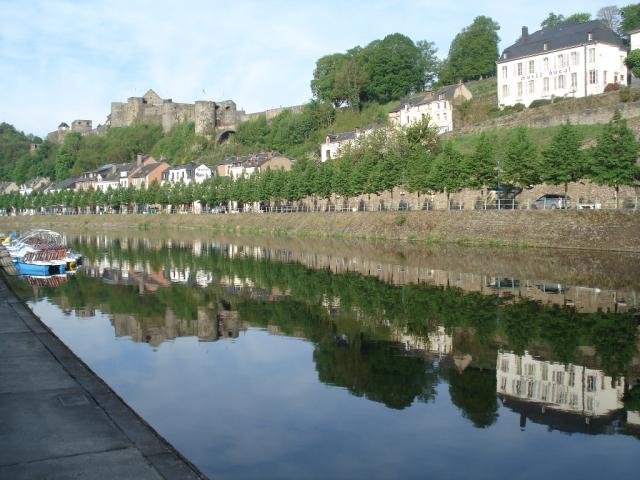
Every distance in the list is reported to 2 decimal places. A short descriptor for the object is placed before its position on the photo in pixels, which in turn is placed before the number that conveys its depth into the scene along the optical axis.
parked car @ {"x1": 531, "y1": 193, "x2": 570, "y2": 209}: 57.59
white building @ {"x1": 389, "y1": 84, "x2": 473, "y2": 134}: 93.31
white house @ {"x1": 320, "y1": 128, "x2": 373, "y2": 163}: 105.50
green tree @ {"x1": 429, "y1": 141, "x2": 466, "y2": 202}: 62.00
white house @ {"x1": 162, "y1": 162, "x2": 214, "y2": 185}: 129.38
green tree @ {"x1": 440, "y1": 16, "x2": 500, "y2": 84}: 116.69
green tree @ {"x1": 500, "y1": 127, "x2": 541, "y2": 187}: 55.38
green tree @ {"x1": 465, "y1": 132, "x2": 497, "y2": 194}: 59.22
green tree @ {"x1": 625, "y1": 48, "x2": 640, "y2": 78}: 71.88
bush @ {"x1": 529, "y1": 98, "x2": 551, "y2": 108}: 76.19
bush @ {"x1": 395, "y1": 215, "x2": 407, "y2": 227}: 64.63
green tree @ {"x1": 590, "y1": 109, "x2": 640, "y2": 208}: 48.84
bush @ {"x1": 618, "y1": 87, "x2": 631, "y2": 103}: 66.59
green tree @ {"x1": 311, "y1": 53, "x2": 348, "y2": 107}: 128.88
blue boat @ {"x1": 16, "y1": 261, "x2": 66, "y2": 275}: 44.06
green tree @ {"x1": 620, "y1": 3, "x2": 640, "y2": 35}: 101.69
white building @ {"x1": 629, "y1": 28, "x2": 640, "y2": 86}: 74.38
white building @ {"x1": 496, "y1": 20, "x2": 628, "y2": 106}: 76.00
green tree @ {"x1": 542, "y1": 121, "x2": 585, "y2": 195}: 52.25
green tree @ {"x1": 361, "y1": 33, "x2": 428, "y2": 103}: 122.75
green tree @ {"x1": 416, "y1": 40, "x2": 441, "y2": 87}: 127.19
